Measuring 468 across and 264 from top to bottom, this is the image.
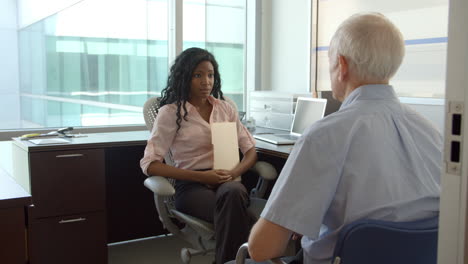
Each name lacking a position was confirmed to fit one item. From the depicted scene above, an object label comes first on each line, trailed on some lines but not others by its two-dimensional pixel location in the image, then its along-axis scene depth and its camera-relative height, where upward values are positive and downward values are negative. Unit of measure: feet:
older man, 3.76 -0.62
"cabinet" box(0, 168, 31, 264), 4.15 -1.26
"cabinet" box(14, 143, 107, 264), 8.52 -2.21
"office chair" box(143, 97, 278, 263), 7.32 -2.06
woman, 7.25 -1.15
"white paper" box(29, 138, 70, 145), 8.78 -1.07
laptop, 9.43 -0.68
